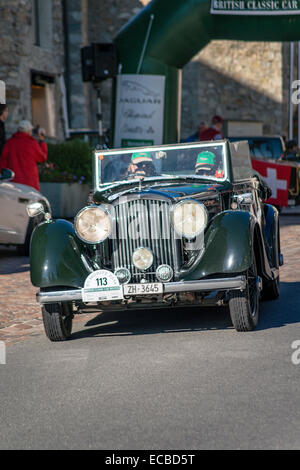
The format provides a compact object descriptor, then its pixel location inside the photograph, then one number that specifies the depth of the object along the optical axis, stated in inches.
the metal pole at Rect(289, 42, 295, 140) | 1446.9
